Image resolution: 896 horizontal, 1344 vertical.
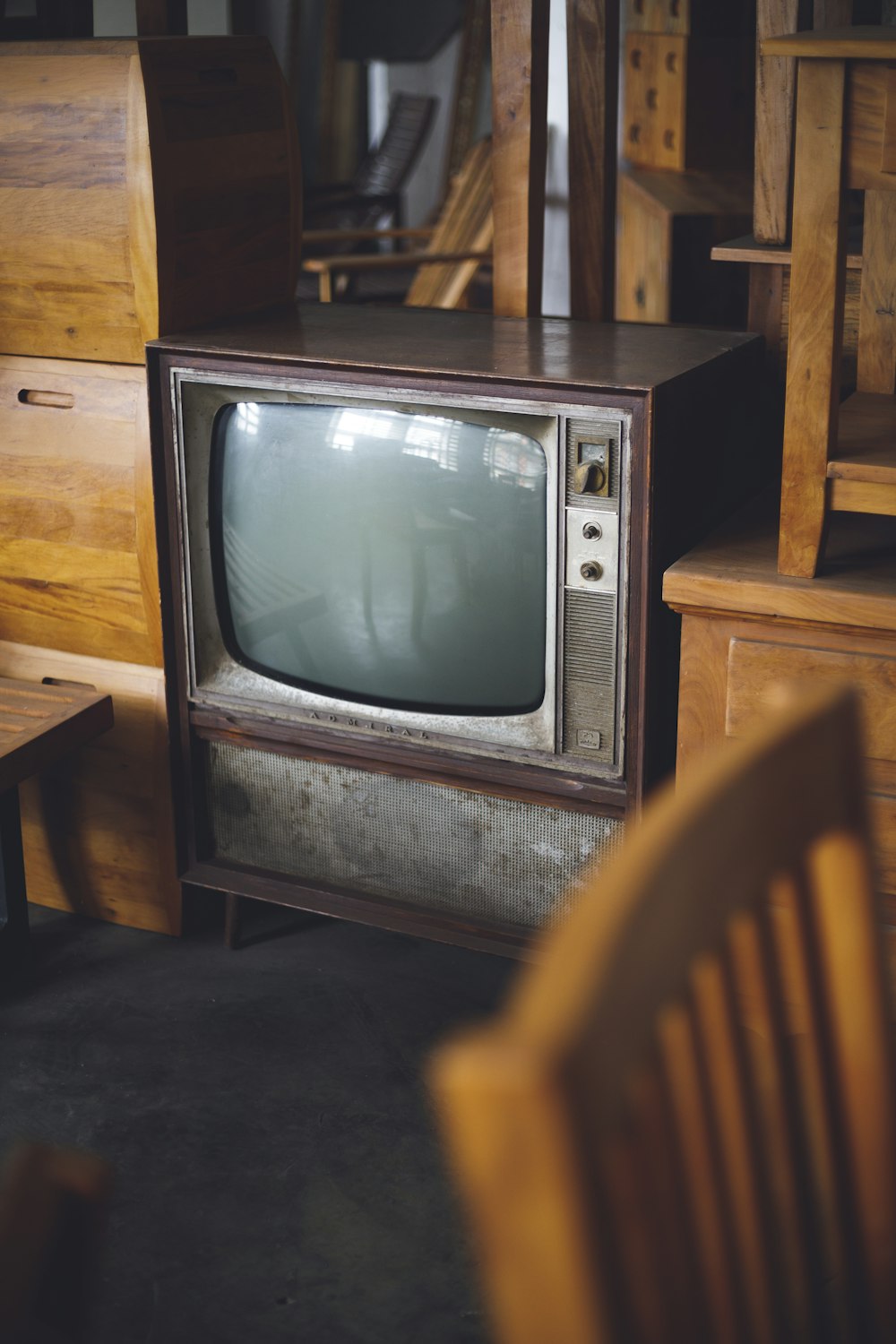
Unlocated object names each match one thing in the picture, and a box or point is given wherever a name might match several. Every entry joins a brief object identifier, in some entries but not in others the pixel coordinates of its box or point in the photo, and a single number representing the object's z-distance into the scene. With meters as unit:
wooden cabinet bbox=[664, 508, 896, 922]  1.62
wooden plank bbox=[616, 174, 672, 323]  3.37
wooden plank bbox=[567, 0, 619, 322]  2.13
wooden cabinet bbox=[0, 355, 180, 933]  2.10
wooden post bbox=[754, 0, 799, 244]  1.88
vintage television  1.75
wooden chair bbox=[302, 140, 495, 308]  4.11
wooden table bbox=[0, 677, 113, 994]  2.01
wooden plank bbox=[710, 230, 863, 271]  1.87
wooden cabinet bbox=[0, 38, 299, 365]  1.95
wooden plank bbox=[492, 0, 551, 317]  2.06
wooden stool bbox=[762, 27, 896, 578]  1.44
